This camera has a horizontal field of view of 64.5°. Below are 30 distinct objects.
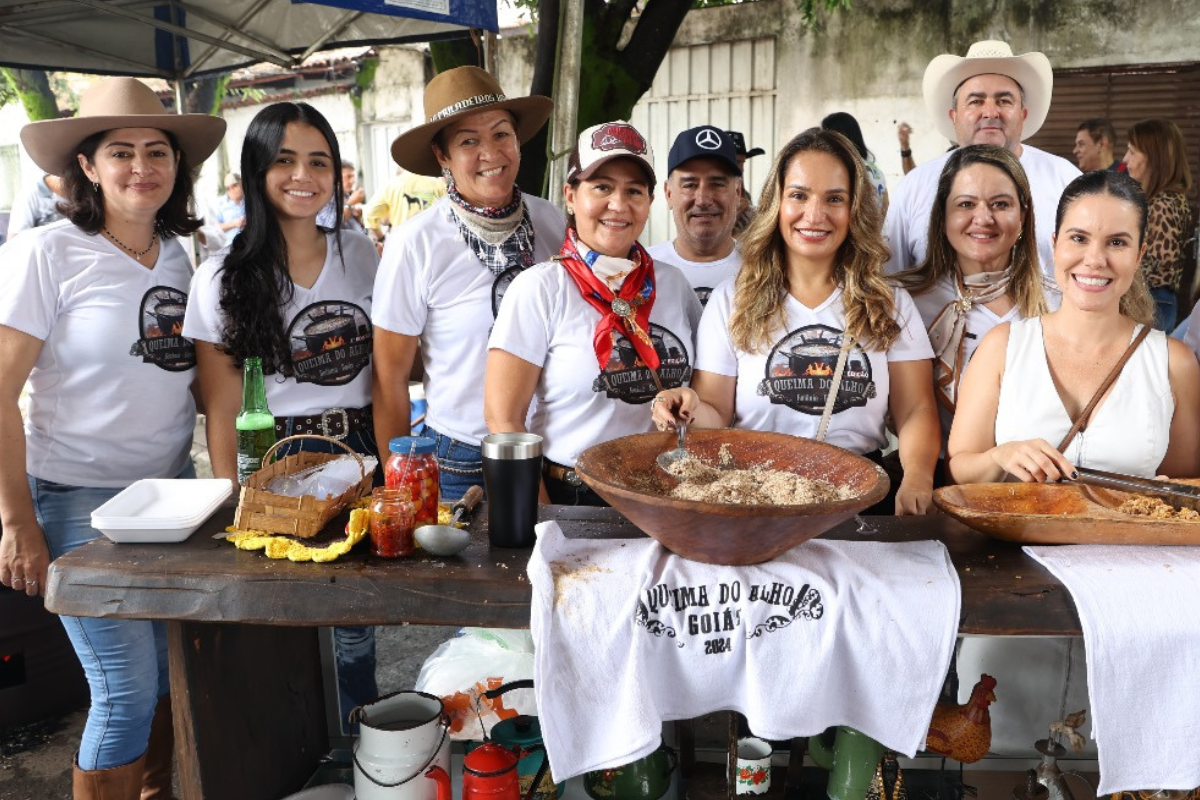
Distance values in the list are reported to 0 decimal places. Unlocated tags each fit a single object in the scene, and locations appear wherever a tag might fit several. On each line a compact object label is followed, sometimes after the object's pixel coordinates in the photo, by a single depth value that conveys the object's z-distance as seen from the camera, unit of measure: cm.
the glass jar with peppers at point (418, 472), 216
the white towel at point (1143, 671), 185
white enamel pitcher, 228
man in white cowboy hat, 363
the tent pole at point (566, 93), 460
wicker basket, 216
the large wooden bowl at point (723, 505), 178
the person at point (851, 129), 482
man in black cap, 340
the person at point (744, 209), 417
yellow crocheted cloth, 206
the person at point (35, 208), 612
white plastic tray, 215
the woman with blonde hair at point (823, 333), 264
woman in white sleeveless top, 236
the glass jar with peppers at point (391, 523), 209
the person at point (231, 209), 948
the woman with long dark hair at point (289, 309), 292
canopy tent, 563
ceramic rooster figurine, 227
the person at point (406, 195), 851
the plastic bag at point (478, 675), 271
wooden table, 194
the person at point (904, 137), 840
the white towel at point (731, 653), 187
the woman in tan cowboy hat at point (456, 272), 304
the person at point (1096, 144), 739
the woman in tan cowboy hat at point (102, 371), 262
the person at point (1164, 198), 595
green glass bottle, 244
